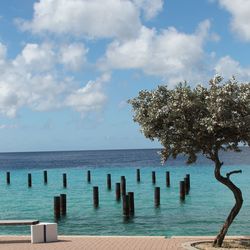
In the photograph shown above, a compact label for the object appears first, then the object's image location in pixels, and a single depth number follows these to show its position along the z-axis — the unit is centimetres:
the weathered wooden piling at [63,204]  3285
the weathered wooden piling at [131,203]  3174
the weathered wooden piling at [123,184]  4426
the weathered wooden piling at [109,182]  5198
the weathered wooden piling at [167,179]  5141
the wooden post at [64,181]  5556
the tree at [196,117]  1482
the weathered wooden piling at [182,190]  3988
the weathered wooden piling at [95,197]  3747
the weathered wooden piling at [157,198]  3658
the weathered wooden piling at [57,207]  3162
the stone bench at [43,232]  1745
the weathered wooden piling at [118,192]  4127
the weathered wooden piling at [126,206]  3146
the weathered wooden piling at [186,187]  4509
